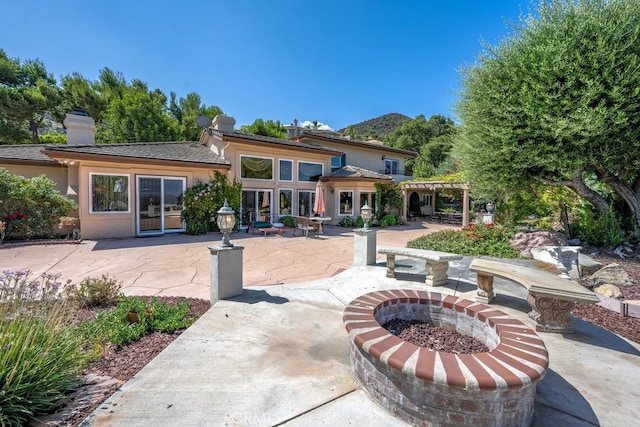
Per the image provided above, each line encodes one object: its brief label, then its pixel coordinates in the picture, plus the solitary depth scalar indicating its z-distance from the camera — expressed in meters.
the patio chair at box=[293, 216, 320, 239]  12.62
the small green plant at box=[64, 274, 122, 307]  4.11
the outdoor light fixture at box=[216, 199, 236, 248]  4.48
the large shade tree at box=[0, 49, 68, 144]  19.75
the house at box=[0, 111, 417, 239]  11.24
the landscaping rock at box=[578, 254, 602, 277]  5.94
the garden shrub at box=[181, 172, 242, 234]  12.91
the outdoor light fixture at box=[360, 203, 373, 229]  6.74
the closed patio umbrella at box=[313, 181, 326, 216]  13.96
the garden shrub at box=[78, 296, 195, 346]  3.24
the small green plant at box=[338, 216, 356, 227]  17.20
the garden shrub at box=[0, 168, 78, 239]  9.82
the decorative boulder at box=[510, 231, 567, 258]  7.96
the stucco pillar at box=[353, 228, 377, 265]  6.87
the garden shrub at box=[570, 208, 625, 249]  7.71
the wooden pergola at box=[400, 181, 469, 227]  17.05
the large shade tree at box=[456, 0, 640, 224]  6.52
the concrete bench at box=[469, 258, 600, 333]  3.31
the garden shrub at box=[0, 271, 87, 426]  1.92
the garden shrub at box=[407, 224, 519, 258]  8.41
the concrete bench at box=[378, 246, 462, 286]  5.31
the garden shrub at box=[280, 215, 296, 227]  15.51
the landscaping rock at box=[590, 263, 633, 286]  5.47
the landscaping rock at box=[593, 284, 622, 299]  4.93
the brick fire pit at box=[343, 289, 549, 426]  1.93
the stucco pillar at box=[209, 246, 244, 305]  4.45
